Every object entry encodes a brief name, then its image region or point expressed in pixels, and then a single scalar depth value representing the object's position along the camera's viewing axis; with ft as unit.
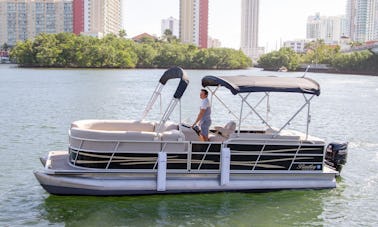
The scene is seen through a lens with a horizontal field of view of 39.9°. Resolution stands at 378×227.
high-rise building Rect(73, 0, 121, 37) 648.79
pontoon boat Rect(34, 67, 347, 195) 37.37
